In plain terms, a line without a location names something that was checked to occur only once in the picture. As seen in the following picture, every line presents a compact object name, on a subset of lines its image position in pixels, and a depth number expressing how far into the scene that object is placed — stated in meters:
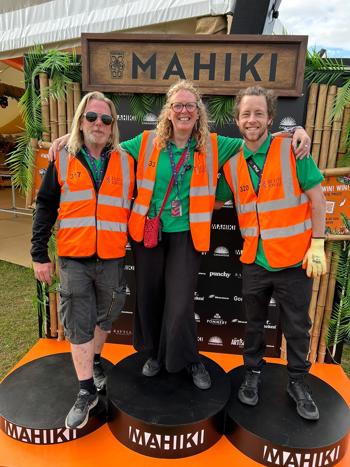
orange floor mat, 2.29
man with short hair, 2.27
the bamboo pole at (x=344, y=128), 2.96
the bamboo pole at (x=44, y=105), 3.12
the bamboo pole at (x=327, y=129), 2.89
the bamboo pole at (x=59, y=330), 3.61
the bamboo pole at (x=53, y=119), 3.22
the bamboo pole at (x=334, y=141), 2.95
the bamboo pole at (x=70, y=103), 3.15
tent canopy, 4.22
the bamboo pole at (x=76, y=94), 3.16
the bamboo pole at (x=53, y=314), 3.64
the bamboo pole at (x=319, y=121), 2.91
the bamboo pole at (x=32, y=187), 3.26
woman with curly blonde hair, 2.39
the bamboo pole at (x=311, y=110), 2.92
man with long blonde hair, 2.30
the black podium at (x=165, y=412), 2.33
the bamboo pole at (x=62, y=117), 3.19
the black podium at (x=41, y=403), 2.39
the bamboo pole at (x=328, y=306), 3.23
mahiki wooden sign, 2.82
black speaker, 3.10
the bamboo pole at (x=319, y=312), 3.24
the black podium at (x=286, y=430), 2.24
